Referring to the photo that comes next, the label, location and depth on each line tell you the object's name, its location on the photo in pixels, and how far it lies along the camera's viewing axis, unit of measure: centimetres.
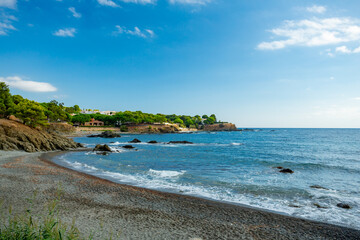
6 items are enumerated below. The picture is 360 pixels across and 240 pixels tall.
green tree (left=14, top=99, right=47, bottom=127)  4259
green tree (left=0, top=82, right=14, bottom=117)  4438
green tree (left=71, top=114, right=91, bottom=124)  14850
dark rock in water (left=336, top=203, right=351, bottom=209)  1291
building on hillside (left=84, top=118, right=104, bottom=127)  16550
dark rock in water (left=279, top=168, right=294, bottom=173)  2474
